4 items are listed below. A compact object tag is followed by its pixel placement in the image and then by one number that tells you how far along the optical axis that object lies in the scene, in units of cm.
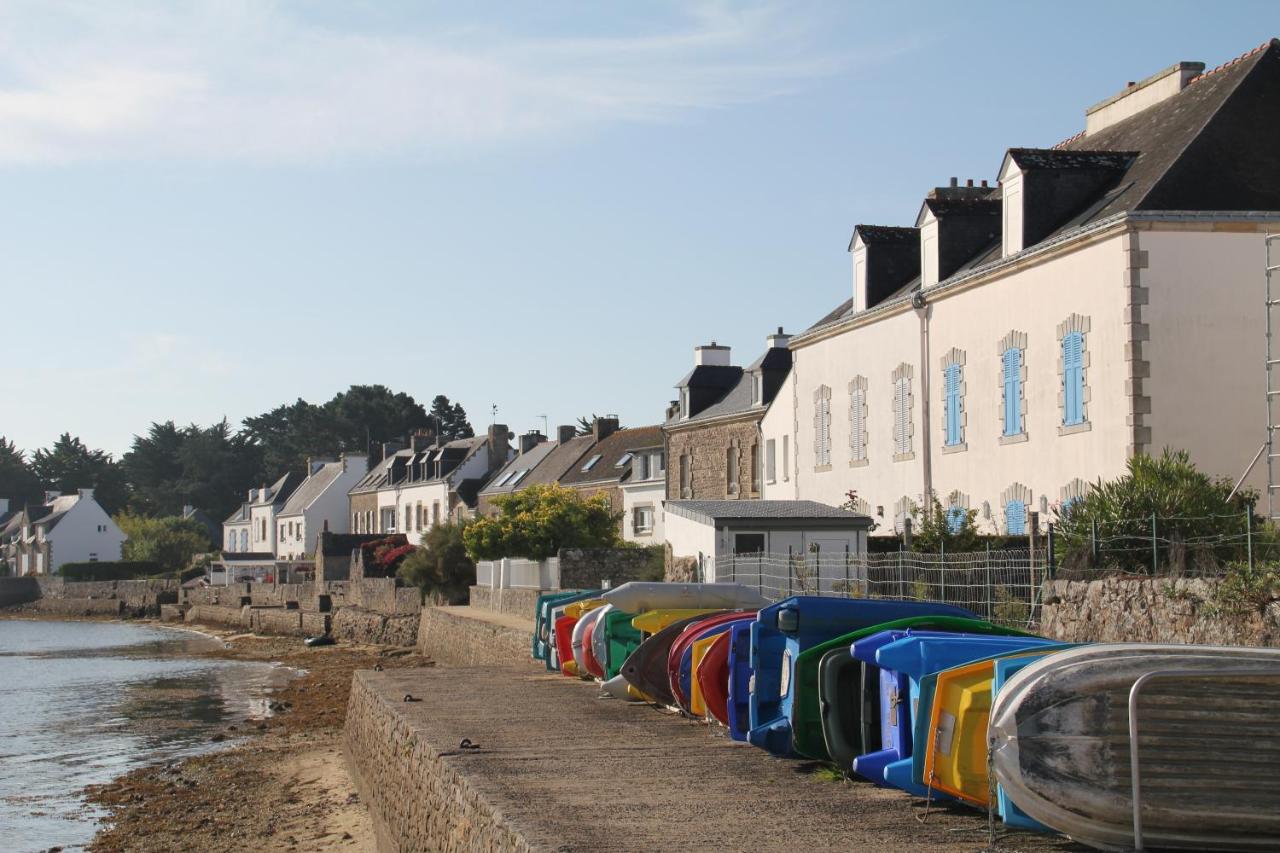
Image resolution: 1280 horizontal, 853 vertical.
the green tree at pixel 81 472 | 12450
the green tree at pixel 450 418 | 11438
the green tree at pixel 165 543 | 9175
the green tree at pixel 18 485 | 12644
